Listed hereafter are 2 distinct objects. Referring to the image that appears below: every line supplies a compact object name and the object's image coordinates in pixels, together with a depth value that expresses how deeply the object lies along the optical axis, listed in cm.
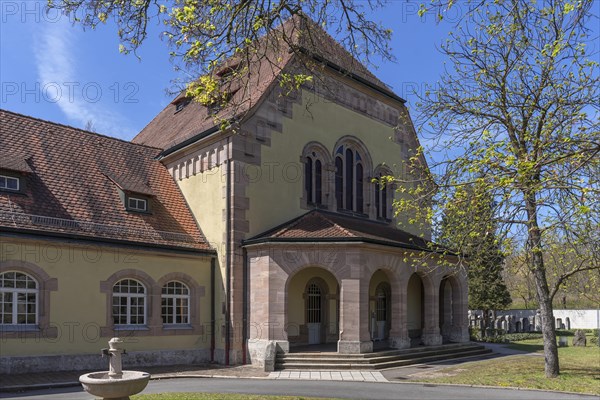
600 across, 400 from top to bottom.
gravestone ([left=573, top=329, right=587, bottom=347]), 2795
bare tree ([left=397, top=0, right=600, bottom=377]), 966
